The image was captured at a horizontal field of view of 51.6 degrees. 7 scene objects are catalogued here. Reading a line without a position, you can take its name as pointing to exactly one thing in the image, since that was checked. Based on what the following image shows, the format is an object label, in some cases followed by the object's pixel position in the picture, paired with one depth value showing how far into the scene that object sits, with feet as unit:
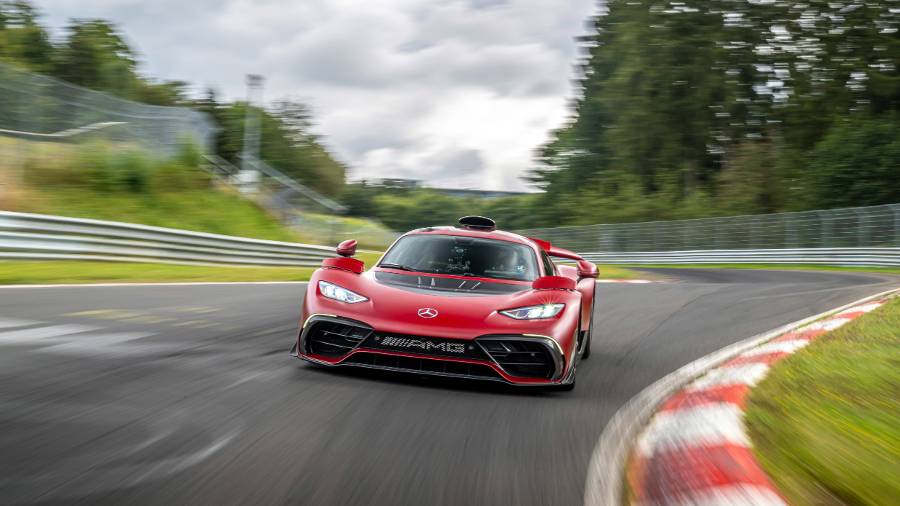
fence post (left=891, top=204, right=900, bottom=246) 102.27
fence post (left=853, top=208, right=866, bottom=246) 107.97
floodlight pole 117.06
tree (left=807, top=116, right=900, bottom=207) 135.13
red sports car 18.21
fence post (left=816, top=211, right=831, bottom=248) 114.42
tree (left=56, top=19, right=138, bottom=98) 150.04
